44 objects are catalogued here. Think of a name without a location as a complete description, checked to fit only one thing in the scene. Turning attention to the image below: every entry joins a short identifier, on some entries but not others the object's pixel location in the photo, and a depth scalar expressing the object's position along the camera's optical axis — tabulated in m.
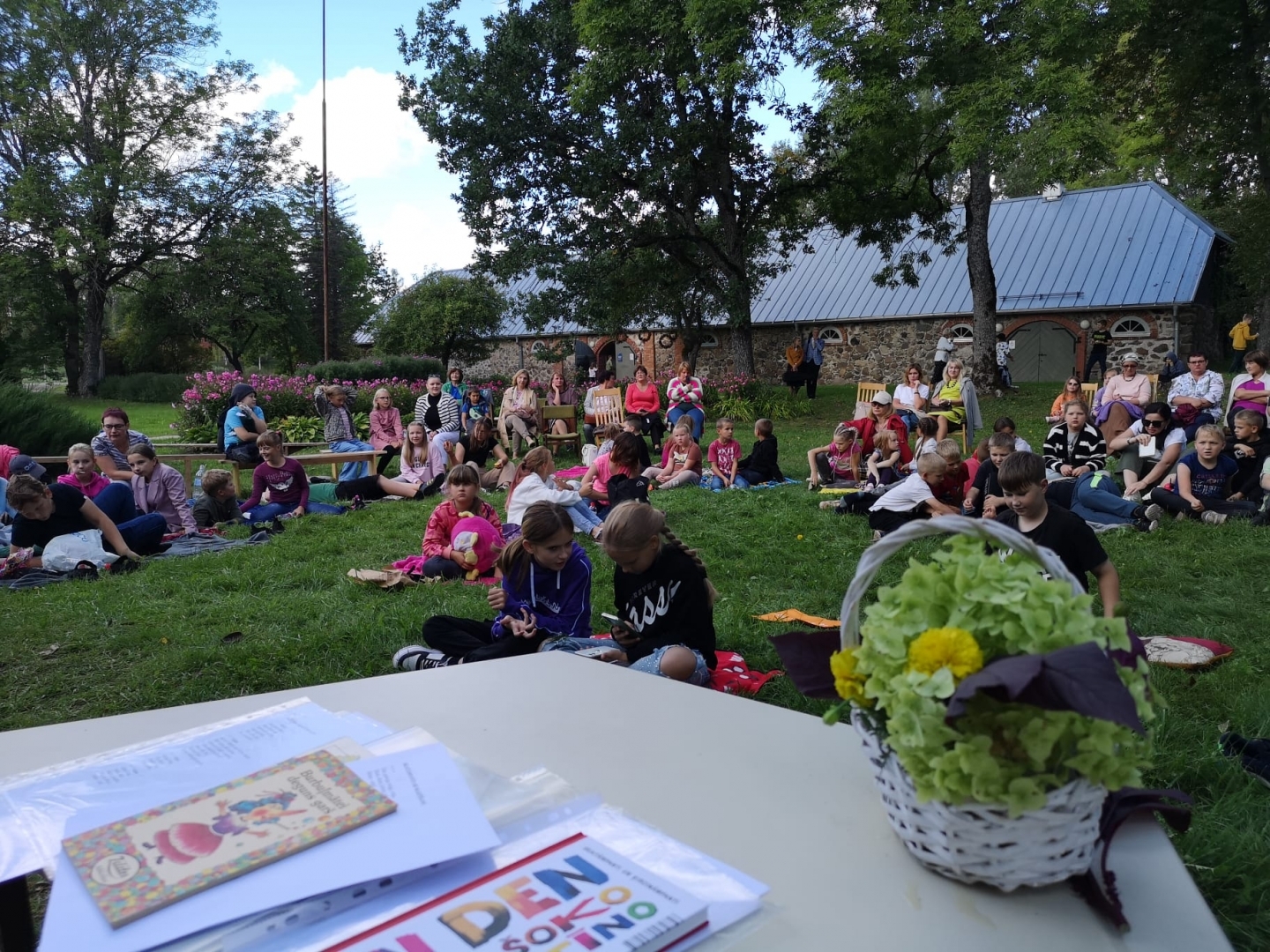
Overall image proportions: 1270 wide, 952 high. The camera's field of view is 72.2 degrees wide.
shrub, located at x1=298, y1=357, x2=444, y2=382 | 19.66
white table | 0.92
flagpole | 19.11
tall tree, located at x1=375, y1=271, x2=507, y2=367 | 28.62
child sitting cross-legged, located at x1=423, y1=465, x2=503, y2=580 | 5.87
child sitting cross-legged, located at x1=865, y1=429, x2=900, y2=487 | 8.91
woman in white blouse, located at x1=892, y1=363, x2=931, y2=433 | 10.60
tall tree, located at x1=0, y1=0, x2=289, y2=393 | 28.23
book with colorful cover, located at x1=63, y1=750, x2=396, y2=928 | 0.94
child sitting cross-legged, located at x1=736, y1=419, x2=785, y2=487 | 9.87
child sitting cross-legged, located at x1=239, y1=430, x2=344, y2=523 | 8.24
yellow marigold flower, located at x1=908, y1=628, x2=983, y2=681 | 0.94
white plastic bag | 6.16
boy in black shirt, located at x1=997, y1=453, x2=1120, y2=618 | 3.50
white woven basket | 0.95
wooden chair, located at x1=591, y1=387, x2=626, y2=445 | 13.98
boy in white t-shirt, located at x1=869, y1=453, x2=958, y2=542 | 6.99
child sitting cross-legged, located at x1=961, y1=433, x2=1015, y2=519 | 6.82
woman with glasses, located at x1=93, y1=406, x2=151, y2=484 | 7.88
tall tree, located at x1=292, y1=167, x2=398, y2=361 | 37.47
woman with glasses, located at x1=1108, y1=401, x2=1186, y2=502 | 7.61
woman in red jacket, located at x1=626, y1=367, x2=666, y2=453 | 12.61
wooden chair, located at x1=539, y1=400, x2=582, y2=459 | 13.14
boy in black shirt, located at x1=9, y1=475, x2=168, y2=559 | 6.14
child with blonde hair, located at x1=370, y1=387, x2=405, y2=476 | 10.98
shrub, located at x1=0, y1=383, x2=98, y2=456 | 10.19
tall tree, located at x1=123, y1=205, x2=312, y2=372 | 30.48
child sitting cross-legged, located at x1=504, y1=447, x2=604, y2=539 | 6.79
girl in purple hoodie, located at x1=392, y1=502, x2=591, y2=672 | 3.75
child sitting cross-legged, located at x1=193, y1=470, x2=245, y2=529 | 8.06
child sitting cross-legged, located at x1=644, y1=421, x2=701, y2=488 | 9.62
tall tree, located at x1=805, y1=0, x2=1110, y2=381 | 11.88
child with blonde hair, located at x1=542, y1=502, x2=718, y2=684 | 3.31
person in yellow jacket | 16.16
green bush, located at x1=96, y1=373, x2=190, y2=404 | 29.52
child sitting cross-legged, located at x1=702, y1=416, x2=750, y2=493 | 9.73
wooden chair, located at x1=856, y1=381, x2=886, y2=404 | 14.42
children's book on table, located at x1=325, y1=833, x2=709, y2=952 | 0.84
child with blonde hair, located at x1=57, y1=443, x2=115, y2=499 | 6.96
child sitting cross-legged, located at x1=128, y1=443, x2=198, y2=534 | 7.54
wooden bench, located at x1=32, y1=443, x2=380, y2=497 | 9.31
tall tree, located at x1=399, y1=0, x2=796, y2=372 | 14.84
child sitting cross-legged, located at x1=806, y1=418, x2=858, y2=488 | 9.45
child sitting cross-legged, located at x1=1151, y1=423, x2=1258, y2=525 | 7.04
